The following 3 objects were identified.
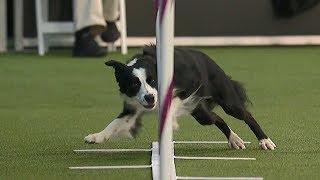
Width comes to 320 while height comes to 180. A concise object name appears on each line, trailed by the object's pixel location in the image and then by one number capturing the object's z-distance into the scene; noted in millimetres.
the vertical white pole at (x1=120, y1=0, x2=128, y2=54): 15945
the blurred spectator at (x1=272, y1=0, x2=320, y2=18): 17703
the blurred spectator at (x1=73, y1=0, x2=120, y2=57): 14922
